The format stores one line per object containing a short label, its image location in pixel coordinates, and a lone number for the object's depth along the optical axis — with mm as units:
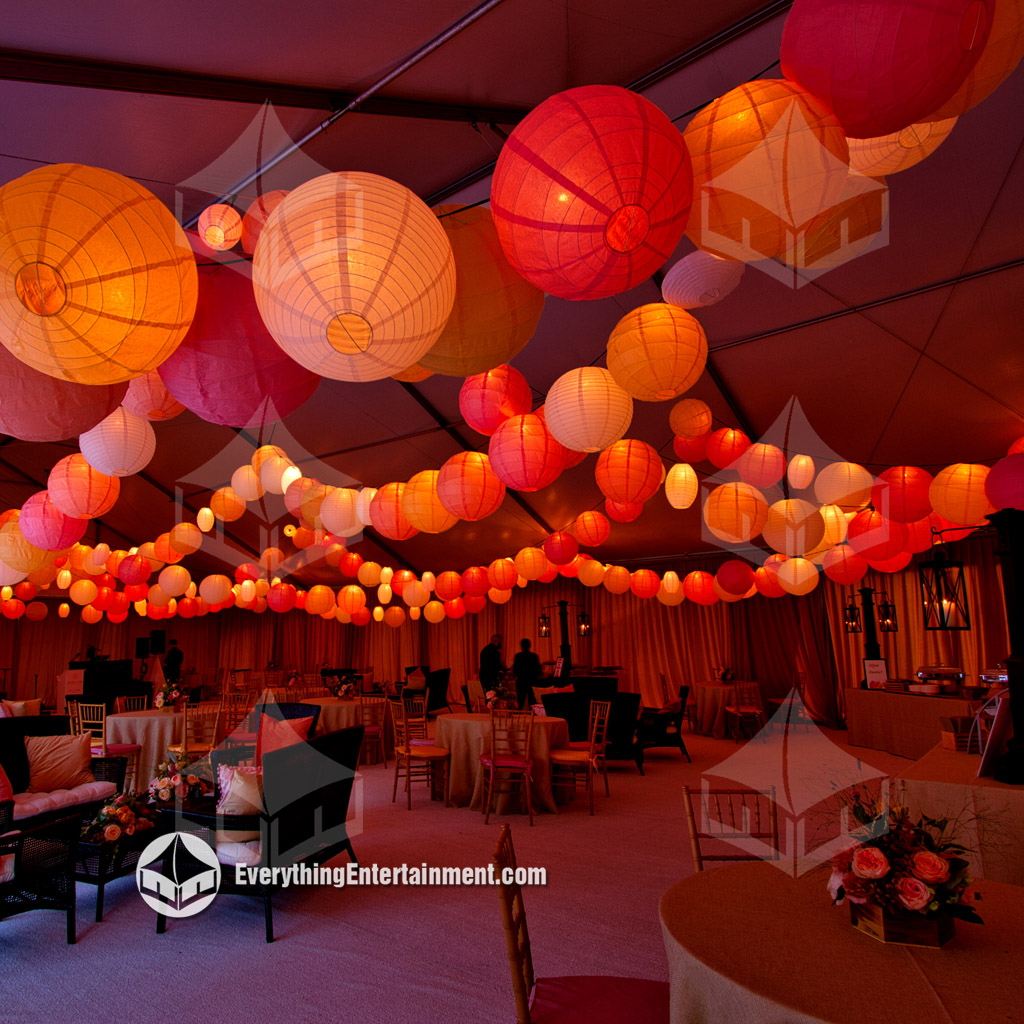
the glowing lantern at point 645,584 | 8852
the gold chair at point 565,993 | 1831
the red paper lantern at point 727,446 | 5066
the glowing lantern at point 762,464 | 4883
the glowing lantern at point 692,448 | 5359
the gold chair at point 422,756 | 6672
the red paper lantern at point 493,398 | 3656
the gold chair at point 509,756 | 6078
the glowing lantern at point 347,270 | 1423
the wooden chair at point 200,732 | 7199
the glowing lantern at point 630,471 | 4129
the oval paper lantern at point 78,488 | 3523
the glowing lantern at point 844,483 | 5074
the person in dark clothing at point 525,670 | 10438
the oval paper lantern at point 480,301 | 2049
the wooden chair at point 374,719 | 9031
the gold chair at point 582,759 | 6250
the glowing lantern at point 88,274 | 1375
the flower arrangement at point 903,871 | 1763
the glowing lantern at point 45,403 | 1956
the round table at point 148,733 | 7449
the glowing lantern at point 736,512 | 4820
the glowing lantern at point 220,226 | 3180
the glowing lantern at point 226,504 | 6641
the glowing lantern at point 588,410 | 3051
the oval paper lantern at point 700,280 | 3129
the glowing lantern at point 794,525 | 5246
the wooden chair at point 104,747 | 7162
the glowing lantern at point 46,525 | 3869
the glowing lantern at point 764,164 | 1569
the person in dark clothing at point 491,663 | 10672
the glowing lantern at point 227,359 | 1971
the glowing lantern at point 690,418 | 4852
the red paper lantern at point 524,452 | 3451
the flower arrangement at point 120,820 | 3924
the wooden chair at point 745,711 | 10523
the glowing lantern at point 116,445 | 3029
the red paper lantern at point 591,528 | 6445
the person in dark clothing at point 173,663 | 14711
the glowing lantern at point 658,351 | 2852
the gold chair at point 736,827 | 2840
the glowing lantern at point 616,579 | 8977
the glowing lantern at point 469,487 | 3846
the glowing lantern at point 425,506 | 4215
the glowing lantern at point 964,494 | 4551
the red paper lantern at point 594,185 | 1415
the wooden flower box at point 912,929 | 1766
